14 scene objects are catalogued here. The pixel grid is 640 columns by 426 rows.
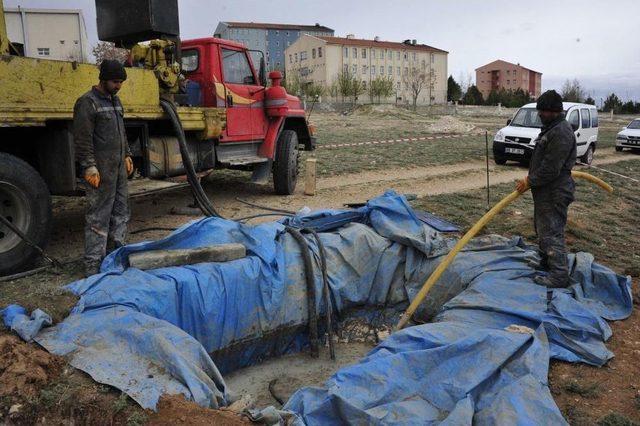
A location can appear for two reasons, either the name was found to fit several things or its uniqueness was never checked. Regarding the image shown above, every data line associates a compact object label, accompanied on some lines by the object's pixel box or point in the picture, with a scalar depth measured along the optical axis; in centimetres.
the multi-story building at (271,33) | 7319
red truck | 491
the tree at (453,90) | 6781
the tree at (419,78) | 5819
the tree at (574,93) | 5542
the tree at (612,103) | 5422
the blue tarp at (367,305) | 325
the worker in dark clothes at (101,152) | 475
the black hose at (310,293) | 530
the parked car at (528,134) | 1404
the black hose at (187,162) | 671
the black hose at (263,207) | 785
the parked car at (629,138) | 1894
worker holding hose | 486
